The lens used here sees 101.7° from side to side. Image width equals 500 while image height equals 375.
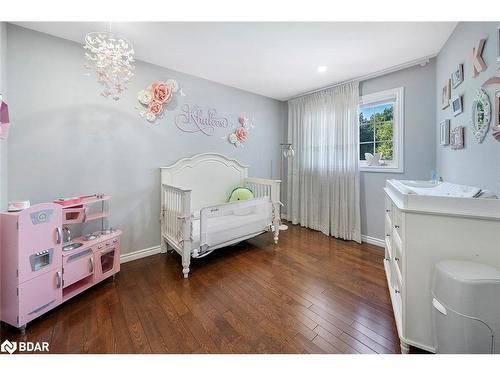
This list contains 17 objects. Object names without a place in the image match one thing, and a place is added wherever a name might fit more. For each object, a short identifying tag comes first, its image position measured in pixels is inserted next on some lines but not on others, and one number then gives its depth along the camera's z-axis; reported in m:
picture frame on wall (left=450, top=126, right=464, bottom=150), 1.55
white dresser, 0.98
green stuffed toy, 2.88
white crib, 2.04
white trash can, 0.87
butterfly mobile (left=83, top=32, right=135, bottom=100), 1.45
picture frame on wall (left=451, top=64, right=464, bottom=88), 1.53
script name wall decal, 2.61
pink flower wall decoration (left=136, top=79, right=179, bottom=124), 2.29
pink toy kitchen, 1.29
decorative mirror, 1.21
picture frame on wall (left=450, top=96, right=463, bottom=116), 1.55
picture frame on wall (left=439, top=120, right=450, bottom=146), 1.82
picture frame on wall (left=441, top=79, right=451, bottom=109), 1.78
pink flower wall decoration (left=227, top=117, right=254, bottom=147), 3.13
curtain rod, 2.21
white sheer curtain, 2.84
